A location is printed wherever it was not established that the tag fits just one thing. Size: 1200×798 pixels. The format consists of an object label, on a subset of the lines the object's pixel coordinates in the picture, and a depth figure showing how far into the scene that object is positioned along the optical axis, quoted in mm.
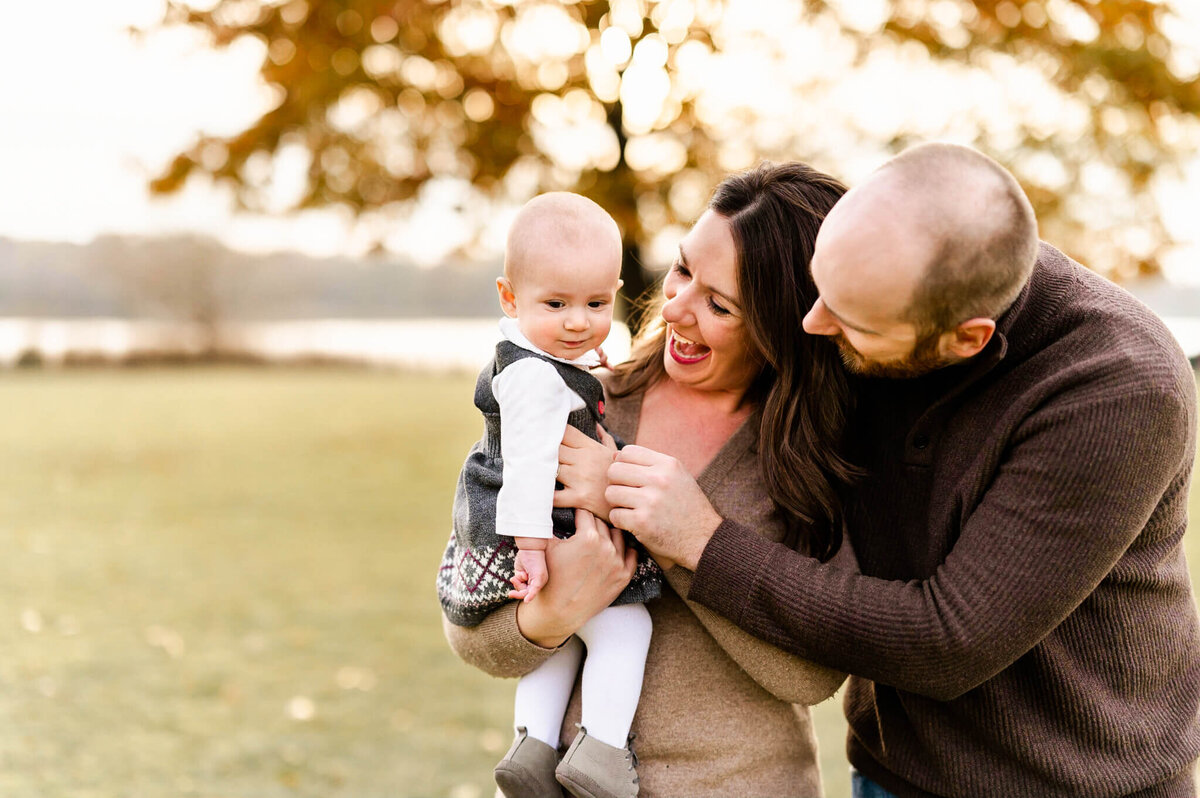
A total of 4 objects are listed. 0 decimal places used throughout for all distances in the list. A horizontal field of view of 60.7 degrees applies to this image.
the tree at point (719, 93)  7742
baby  2033
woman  2062
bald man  1667
